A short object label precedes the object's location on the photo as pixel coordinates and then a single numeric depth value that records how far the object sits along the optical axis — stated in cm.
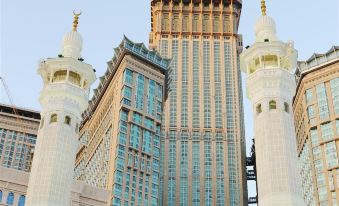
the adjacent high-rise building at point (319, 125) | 11144
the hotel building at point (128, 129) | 11238
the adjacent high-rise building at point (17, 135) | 14688
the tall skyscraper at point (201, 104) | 13412
